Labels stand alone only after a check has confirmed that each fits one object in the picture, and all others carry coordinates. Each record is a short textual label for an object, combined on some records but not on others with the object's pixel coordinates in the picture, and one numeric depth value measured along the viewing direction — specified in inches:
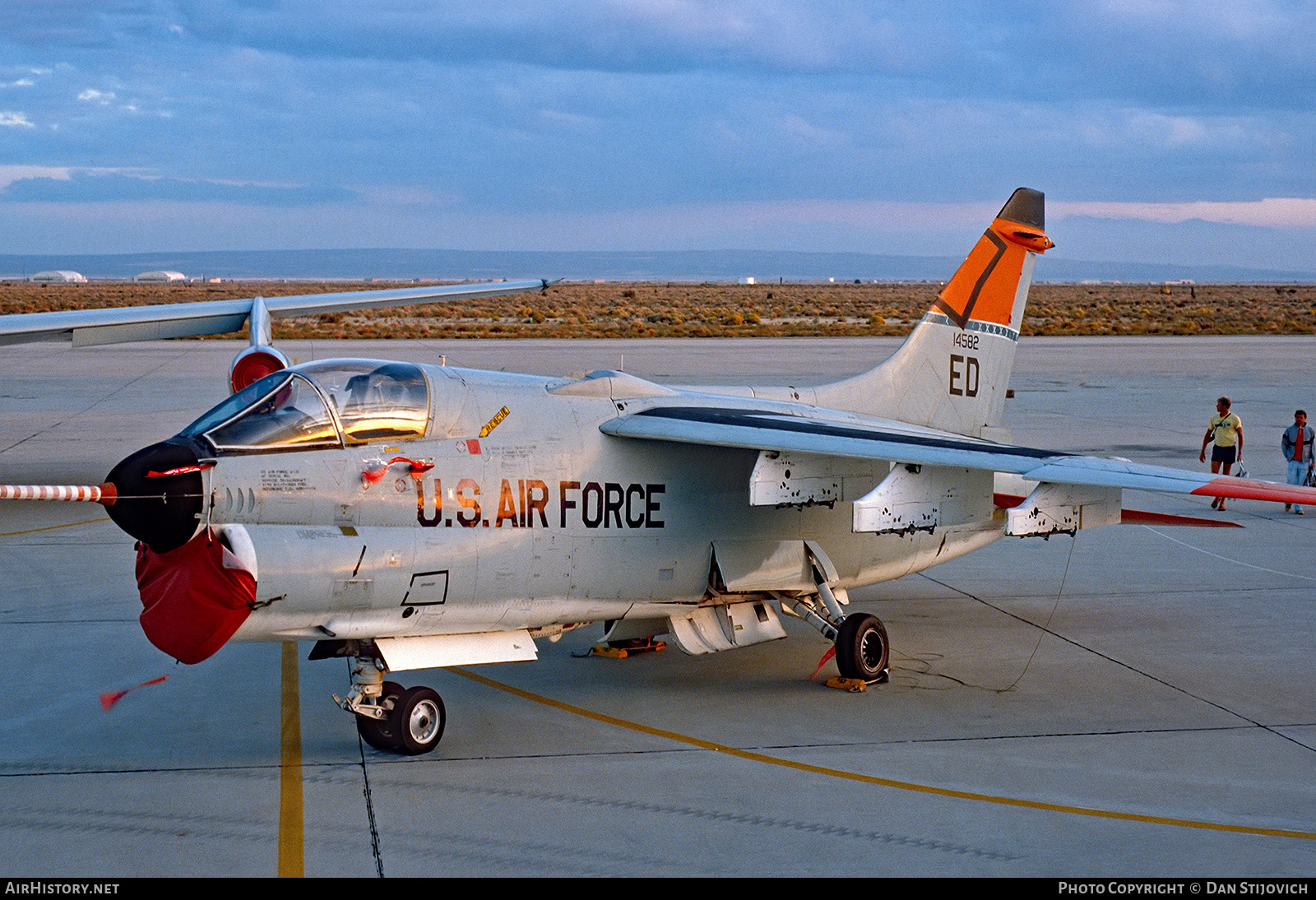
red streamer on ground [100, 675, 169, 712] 409.1
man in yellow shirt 778.8
